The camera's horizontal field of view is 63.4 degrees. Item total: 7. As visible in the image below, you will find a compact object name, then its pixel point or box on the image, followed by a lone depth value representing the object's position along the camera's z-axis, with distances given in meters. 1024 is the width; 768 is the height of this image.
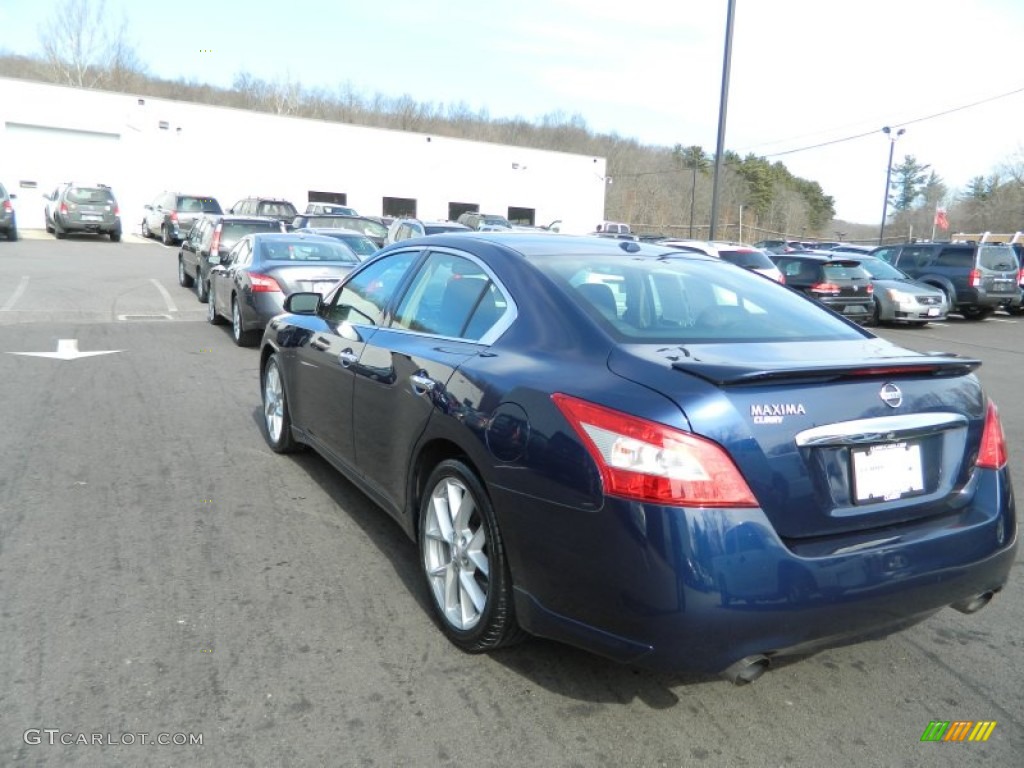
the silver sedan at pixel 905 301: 17.25
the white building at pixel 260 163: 33.56
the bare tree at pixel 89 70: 61.34
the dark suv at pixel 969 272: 19.50
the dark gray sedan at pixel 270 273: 9.82
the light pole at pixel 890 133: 43.12
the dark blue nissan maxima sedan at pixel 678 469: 2.48
